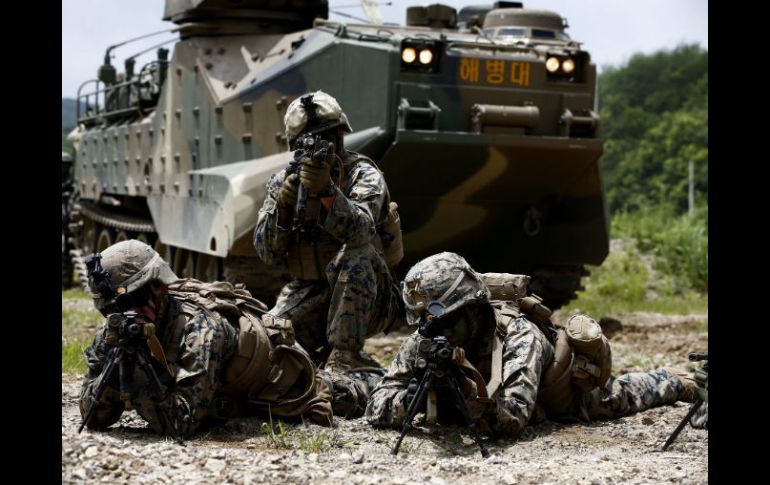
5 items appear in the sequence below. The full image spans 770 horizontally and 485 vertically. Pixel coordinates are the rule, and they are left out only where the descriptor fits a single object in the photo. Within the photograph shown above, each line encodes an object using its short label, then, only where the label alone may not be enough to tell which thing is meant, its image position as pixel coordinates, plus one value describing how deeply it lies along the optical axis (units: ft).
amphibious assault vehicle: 33.06
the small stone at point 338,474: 16.38
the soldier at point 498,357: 19.15
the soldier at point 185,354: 18.13
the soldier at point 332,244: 22.34
